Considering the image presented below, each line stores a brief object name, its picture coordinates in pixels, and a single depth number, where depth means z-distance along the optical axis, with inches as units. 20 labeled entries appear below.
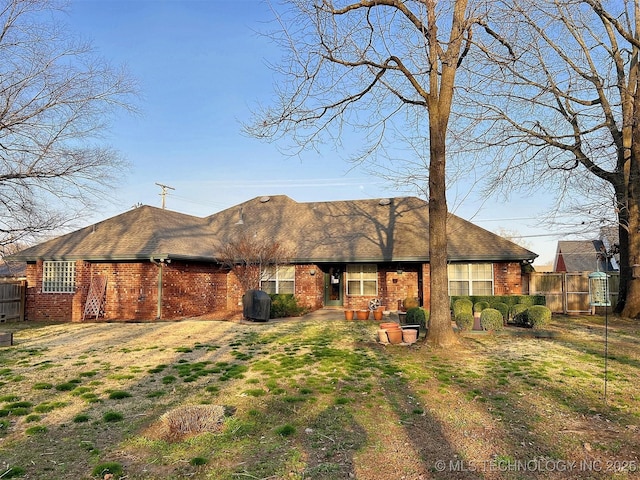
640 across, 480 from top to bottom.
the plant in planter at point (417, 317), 464.8
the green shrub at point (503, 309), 543.2
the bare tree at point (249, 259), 653.3
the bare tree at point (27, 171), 424.2
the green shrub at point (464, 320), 450.9
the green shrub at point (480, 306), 561.3
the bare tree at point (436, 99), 359.9
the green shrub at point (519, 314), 507.5
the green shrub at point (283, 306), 655.1
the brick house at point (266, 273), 645.9
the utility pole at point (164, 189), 1437.0
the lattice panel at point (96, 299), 646.5
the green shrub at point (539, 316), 474.3
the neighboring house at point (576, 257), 1486.2
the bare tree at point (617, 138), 539.8
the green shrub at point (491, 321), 449.4
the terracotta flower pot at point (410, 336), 379.2
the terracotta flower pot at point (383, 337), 387.3
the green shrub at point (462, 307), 511.2
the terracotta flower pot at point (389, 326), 389.7
